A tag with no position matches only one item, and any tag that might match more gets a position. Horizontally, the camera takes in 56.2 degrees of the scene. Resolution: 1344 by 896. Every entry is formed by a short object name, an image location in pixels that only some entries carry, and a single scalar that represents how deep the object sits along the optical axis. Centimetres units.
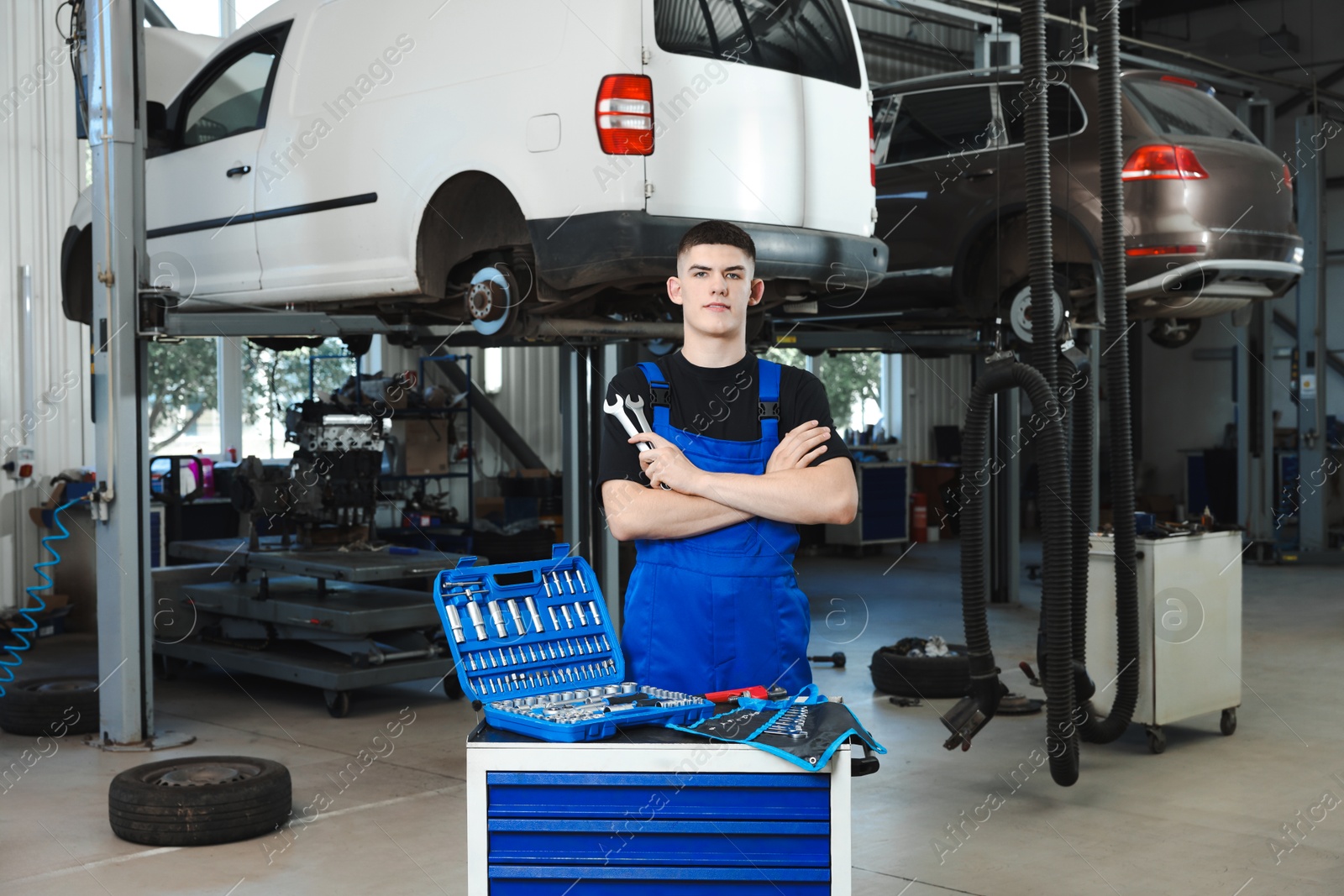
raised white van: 422
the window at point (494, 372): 1155
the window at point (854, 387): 1515
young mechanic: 212
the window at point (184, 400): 1019
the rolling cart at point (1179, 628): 489
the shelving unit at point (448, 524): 991
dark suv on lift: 574
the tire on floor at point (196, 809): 383
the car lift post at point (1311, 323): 1090
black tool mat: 168
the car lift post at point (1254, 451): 1113
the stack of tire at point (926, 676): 584
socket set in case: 184
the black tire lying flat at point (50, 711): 525
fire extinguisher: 1350
